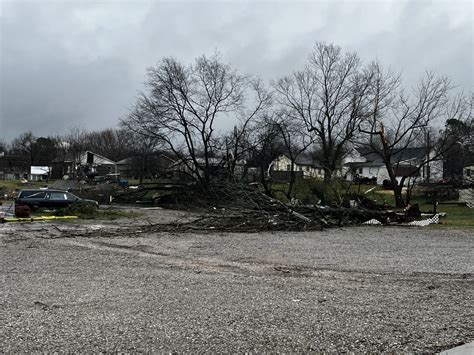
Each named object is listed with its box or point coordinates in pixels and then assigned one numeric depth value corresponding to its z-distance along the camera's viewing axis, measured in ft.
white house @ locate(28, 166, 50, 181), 307.99
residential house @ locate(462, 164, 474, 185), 123.11
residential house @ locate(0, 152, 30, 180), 322.34
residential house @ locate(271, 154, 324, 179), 107.12
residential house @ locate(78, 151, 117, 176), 281.54
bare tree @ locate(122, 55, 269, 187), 128.77
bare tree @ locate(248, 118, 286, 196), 123.75
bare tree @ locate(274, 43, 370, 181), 148.15
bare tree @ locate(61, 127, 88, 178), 272.97
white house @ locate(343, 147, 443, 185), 193.65
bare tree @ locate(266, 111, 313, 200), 136.46
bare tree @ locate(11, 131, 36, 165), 339.85
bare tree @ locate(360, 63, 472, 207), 129.18
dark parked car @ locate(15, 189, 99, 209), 85.57
